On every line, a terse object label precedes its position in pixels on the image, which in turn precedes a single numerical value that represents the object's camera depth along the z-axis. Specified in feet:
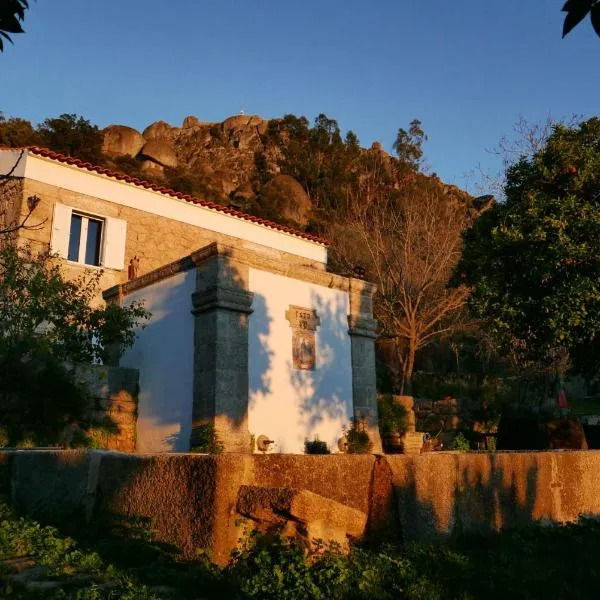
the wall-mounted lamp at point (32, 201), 46.06
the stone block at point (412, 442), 42.34
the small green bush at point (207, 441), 29.63
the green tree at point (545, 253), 26.43
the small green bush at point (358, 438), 36.86
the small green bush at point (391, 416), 42.75
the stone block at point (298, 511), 11.28
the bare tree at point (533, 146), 44.06
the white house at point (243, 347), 31.63
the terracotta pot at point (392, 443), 42.24
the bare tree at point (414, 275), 65.67
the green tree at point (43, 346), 28.91
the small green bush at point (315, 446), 34.83
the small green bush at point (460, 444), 48.20
